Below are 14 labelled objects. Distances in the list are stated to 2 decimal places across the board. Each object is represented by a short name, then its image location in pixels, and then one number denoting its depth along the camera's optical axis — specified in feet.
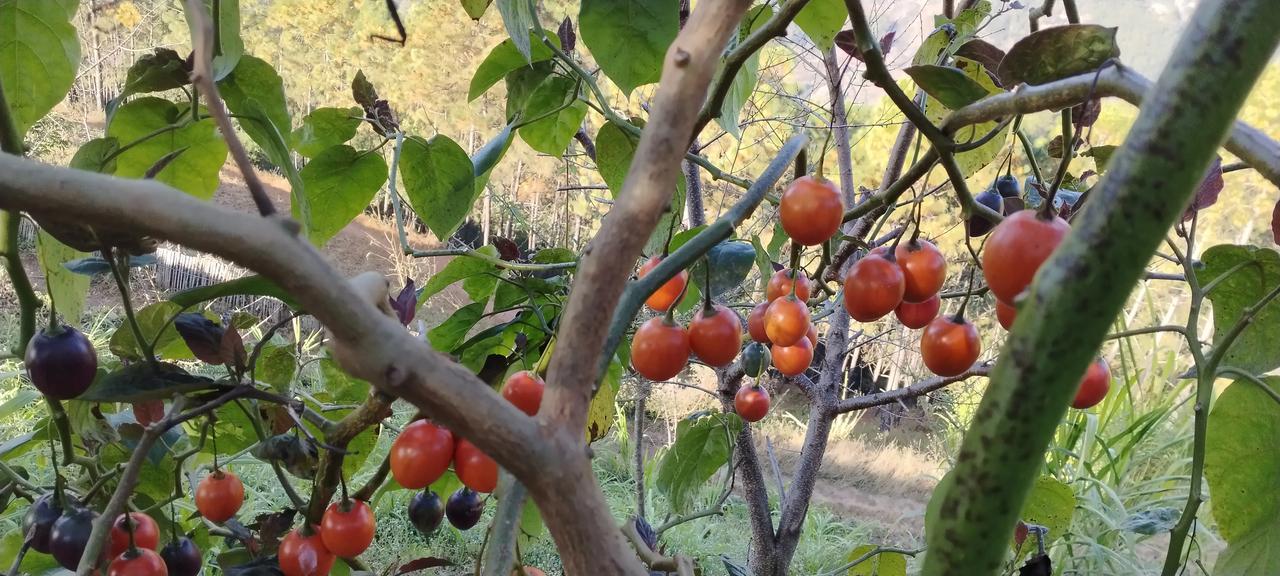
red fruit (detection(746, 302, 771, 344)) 1.84
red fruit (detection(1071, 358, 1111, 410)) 1.39
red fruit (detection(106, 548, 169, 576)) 1.14
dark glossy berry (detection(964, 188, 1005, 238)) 1.24
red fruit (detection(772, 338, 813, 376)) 1.96
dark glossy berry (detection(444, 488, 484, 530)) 1.60
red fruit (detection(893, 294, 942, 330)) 1.57
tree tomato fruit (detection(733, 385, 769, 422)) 2.45
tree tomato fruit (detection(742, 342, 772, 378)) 2.32
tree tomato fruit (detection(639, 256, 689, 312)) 1.46
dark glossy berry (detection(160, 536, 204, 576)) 1.35
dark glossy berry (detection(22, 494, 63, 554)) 1.20
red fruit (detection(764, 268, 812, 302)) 1.88
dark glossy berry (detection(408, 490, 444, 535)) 1.57
